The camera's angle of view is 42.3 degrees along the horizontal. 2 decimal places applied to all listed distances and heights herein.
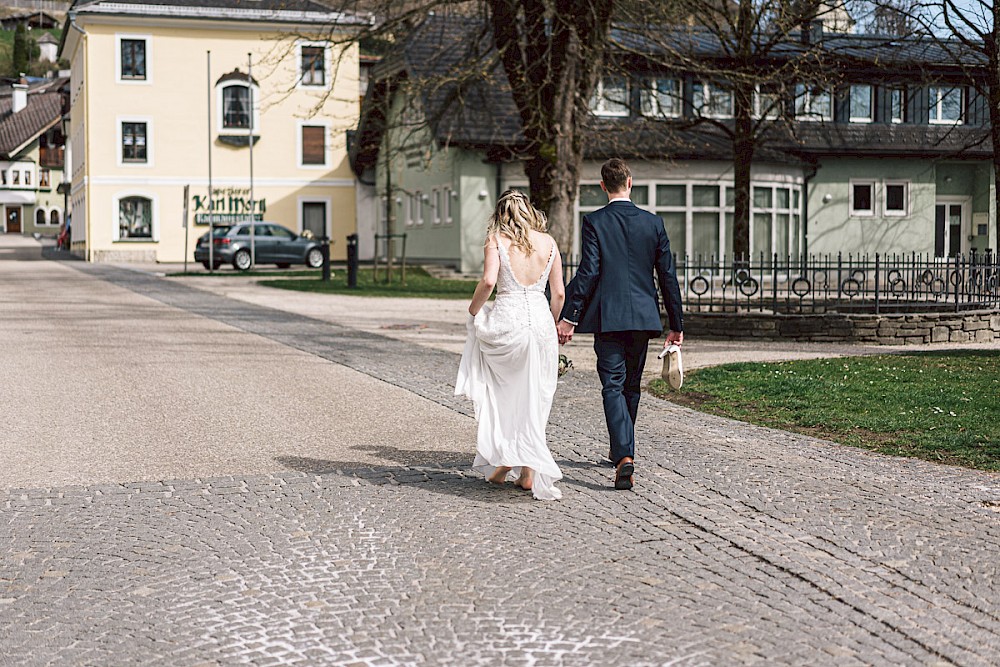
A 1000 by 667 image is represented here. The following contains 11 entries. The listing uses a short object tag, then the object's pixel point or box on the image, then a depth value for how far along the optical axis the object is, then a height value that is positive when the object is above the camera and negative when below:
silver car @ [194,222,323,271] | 40.94 +0.85
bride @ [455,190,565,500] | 6.95 -0.41
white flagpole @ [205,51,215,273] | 39.66 +0.73
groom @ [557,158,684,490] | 7.26 -0.09
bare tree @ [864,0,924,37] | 21.62 +4.51
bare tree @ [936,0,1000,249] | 18.52 +3.72
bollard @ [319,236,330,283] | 31.60 +0.38
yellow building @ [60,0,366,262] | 50.06 +5.63
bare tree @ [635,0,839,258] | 21.34 +4.43
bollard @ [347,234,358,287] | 29.83 +0.31
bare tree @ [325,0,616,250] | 19.66 +3.13
